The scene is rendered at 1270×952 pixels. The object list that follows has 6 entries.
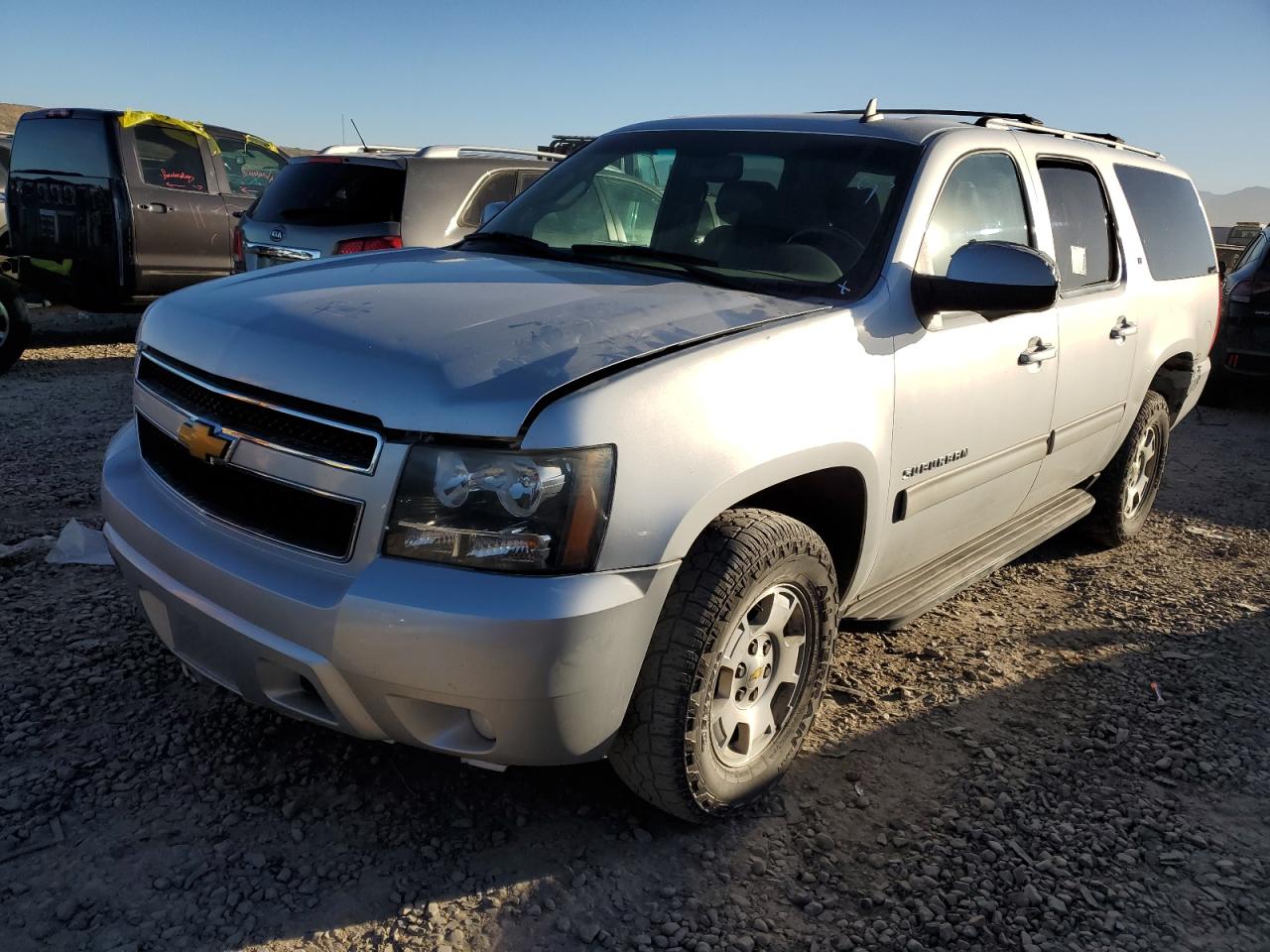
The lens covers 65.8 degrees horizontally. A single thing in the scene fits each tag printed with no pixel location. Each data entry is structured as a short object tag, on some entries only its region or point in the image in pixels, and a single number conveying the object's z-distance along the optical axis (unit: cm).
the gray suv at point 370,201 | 650
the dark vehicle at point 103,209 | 858
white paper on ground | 397
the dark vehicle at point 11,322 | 782
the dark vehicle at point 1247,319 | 862
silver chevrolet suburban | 205
